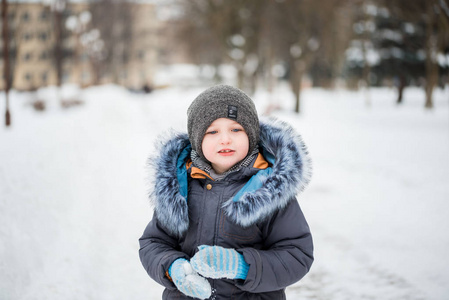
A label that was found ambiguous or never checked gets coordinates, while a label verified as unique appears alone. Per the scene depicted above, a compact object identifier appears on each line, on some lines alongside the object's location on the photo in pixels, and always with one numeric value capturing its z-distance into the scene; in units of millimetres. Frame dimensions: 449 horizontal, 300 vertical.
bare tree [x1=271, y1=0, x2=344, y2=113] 16031
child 1674
